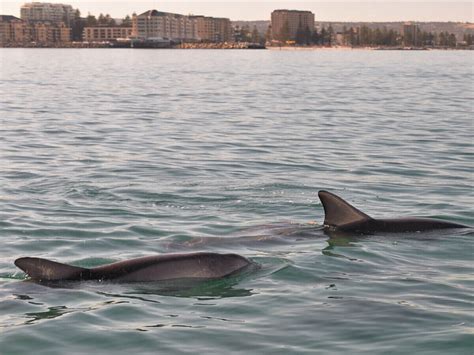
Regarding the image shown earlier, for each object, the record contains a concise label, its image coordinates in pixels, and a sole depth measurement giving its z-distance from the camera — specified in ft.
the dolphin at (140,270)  34.55
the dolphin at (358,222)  43.32
